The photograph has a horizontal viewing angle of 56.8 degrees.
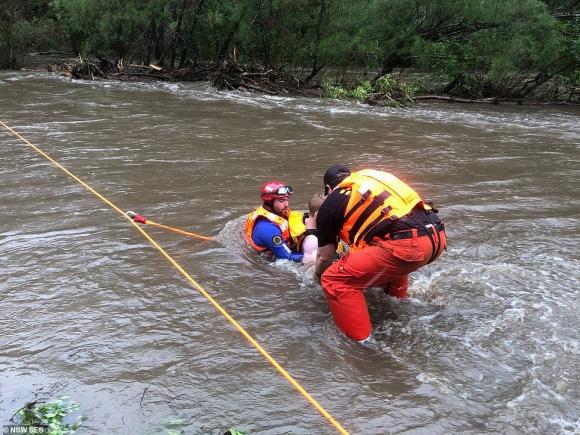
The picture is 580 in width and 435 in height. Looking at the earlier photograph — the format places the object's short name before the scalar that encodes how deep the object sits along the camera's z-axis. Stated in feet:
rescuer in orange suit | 14.06
